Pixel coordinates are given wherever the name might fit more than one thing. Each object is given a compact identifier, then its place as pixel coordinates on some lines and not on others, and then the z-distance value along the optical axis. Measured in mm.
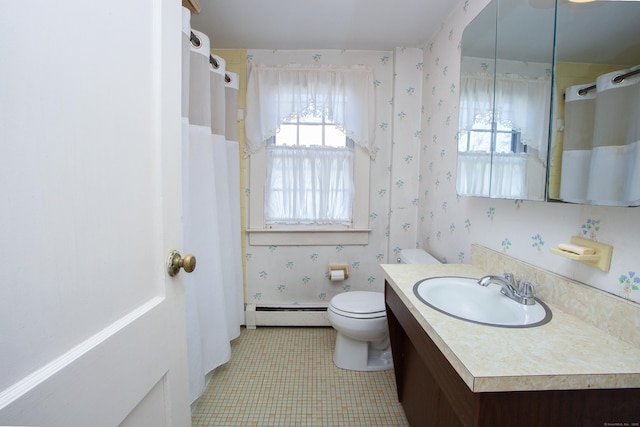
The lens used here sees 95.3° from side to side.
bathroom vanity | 652
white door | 399
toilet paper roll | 2326
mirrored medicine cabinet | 757
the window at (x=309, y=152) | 2254
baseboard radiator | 2404
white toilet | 1766
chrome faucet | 1007
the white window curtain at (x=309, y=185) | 2324
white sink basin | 995
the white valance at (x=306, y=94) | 2250
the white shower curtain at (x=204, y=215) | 1437
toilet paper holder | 2373
